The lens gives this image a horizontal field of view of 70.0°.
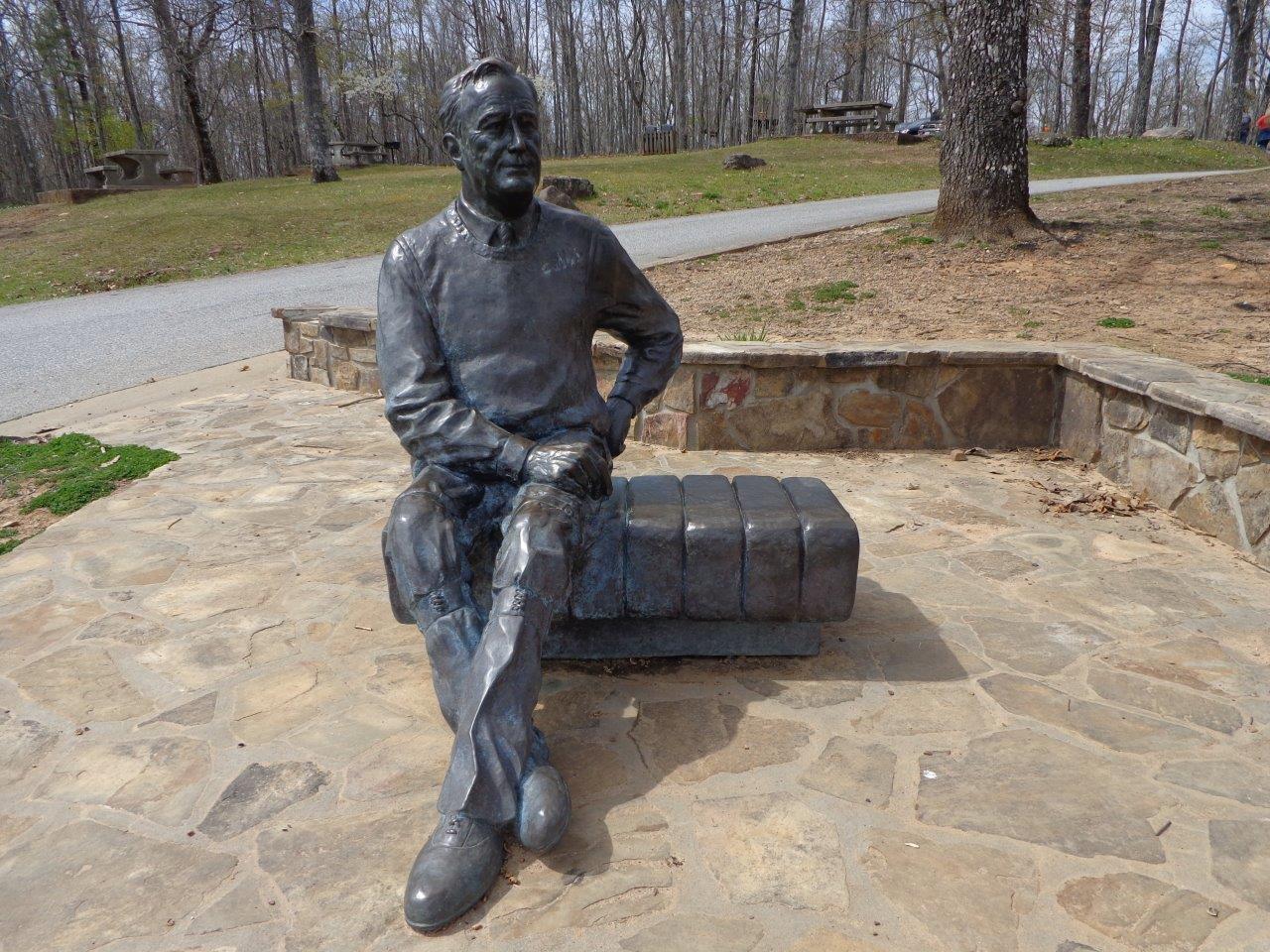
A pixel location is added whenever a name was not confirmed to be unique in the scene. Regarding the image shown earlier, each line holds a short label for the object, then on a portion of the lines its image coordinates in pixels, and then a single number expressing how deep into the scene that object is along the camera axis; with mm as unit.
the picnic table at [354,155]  30703
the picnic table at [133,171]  24125
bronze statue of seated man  2258
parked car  26984
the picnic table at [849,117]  28500
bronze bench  2787
